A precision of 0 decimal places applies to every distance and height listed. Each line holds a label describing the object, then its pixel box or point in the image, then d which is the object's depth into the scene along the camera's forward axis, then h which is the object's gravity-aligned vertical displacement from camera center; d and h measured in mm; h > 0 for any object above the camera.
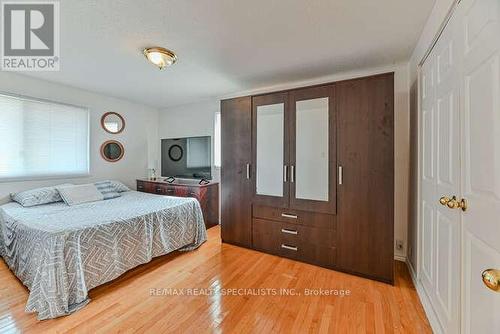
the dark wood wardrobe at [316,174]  2117 -85
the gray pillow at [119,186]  3582 -342
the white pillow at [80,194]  2881 -385
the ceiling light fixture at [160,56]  2113 +1108
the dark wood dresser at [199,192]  3658 -454
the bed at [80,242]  1662 -721
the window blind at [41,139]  2811 +391
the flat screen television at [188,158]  4109 +173
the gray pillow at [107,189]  3301 -358
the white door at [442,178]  1228 -70
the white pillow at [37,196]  2671 -392
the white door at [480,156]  858 +53
